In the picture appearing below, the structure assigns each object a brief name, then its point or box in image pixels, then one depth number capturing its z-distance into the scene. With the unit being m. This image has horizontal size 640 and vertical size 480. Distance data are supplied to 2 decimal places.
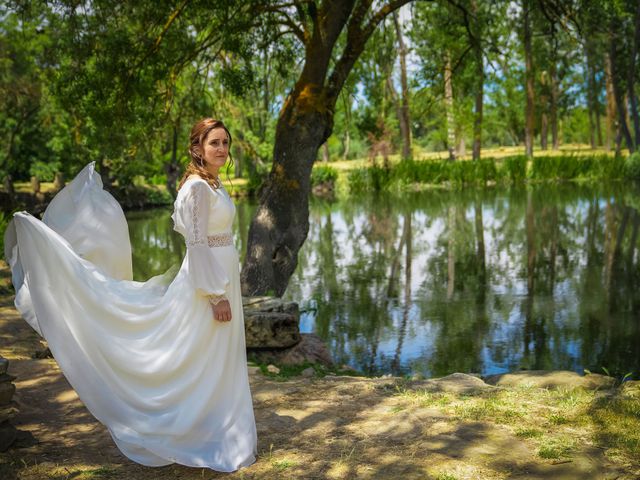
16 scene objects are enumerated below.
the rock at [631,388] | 5.11
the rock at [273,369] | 6.59
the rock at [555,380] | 5.65
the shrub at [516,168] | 35.38
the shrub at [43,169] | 34.03
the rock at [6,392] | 3.96
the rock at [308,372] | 6.60
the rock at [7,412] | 3.97
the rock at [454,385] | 5.38
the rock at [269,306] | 7.55
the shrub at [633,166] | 33.97
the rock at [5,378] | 3.98
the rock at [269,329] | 7.35
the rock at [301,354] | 7.38
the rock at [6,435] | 3.96
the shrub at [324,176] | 39.78
